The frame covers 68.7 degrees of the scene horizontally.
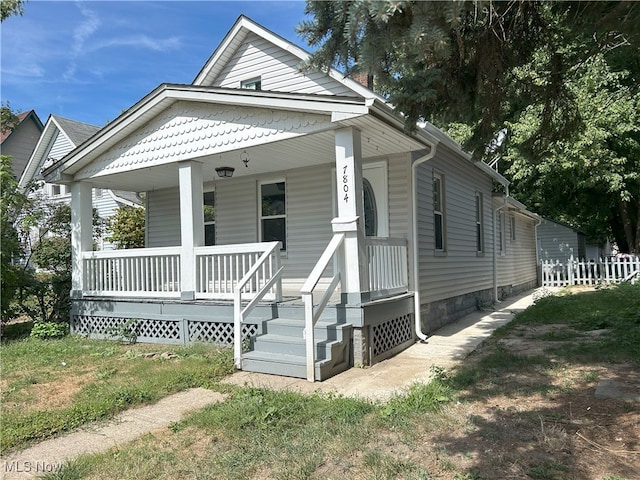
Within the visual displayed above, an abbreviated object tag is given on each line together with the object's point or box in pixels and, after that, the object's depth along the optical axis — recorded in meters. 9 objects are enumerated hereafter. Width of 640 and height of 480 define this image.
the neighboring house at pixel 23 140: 24.39
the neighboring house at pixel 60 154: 20.69
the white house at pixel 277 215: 6.36
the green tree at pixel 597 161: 15.62
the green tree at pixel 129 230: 15.38
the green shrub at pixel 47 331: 8.87
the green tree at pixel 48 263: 9.77
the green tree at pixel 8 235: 8.52
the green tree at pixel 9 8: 8.55
